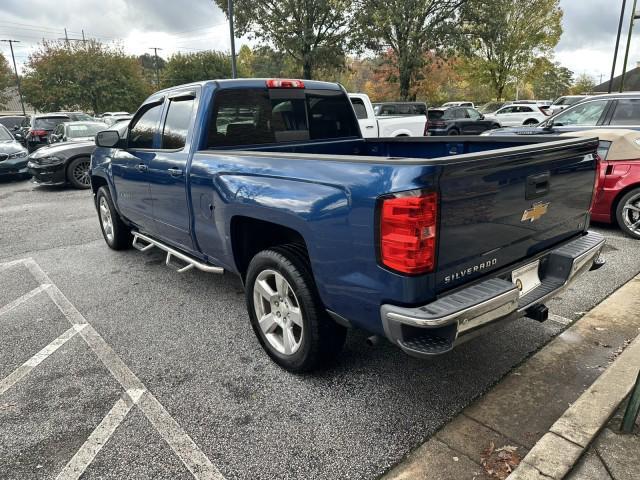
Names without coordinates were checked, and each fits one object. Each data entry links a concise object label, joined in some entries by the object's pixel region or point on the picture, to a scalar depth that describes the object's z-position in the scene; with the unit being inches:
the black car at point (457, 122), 763.4
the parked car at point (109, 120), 696.4
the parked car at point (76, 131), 511.2
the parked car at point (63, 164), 418.3
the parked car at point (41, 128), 623.8
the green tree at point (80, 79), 1315.2
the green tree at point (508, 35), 922.1
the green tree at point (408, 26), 888.9
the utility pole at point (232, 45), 665.5
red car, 221.8
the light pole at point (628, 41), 982.7
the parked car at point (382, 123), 435.5
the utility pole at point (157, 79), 1903.1
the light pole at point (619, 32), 1032.5
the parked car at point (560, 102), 932.9
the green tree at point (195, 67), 1833.2
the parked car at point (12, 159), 470.0
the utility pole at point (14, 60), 1621.2
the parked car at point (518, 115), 880.3
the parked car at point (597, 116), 288.8
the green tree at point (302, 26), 943.7
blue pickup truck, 83.5
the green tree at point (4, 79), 1571.6
